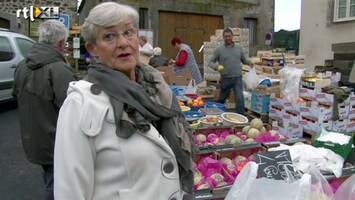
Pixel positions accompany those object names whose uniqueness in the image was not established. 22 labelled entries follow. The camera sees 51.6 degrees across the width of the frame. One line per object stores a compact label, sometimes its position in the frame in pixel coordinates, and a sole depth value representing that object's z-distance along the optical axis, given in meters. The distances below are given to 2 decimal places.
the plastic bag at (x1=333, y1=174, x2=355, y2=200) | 2.03
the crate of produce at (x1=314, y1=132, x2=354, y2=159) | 2.92
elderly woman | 1.26
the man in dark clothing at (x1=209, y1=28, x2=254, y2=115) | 6.70
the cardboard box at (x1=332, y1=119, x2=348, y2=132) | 5.46
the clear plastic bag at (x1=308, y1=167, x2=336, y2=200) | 2.06
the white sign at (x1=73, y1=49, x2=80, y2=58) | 12.40
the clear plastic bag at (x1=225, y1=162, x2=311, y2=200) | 1.93
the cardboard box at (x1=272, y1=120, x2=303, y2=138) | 5.70
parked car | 7.51
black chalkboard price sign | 2.24
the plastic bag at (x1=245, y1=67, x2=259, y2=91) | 7.19
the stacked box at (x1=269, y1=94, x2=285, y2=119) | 6.05
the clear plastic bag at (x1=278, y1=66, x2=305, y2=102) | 5.89
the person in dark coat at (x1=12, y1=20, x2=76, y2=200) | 2.43
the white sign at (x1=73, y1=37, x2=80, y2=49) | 12.21
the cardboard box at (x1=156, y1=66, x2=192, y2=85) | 6.65
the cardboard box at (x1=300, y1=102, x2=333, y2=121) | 5.33
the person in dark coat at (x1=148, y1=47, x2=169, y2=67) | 8.47
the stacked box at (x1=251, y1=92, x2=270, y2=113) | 6.54
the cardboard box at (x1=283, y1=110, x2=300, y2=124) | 5.70
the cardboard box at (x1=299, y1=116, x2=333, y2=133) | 5.35
